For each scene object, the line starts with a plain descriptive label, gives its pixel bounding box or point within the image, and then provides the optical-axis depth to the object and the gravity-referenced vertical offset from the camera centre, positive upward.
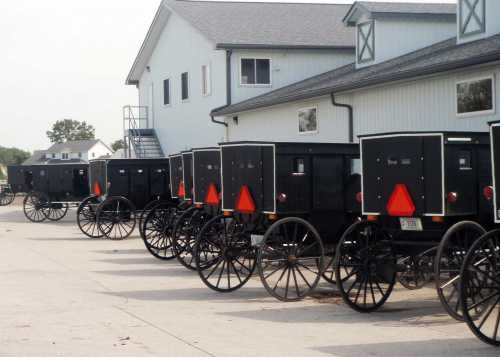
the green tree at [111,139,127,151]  133.23 +6.20
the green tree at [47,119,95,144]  151.75 +9.34
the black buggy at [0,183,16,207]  46.05 -0.43
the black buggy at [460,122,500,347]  8.16 -0.83
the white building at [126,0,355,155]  29.97 +4.49
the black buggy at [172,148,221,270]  14.80 -0.25
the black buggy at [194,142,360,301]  12.07 -0.30
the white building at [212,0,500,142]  15.85 +1.98
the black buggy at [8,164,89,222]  29.34 +0.03
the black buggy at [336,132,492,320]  10.16 -0.31
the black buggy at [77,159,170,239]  21.83 -0.03
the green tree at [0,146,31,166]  163.48 +6.18
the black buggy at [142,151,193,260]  16.92 -0.45
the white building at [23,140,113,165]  130.88 +5.35
